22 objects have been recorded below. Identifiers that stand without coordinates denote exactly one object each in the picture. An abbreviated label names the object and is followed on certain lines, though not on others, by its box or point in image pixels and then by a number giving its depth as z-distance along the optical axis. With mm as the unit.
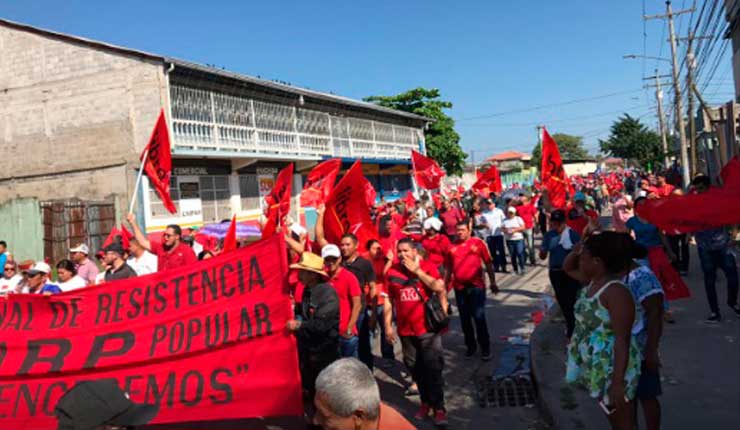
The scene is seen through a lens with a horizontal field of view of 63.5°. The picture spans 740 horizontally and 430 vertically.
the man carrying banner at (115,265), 6485
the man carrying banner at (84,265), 7387
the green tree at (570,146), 119262
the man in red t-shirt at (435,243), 7223
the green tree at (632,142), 57594
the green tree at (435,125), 40594
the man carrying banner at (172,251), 6941
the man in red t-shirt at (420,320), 5141
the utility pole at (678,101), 27766
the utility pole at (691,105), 20672
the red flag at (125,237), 10230
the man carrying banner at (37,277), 6602
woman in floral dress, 3395
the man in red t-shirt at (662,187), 10114
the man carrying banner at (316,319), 4773
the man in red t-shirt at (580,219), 7112
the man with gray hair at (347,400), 2312
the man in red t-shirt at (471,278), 6820
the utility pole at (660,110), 49531
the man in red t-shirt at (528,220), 13367
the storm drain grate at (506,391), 5641
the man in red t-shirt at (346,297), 5422
